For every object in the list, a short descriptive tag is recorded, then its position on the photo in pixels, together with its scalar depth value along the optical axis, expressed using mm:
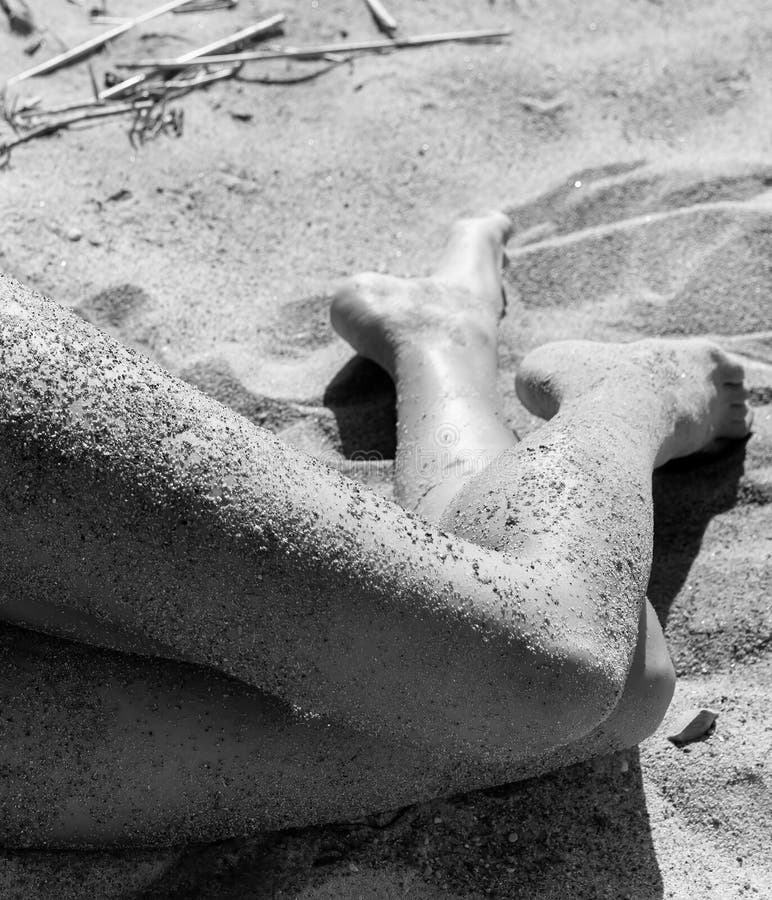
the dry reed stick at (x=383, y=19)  3295
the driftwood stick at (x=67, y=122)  2783
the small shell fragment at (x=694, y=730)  1837
